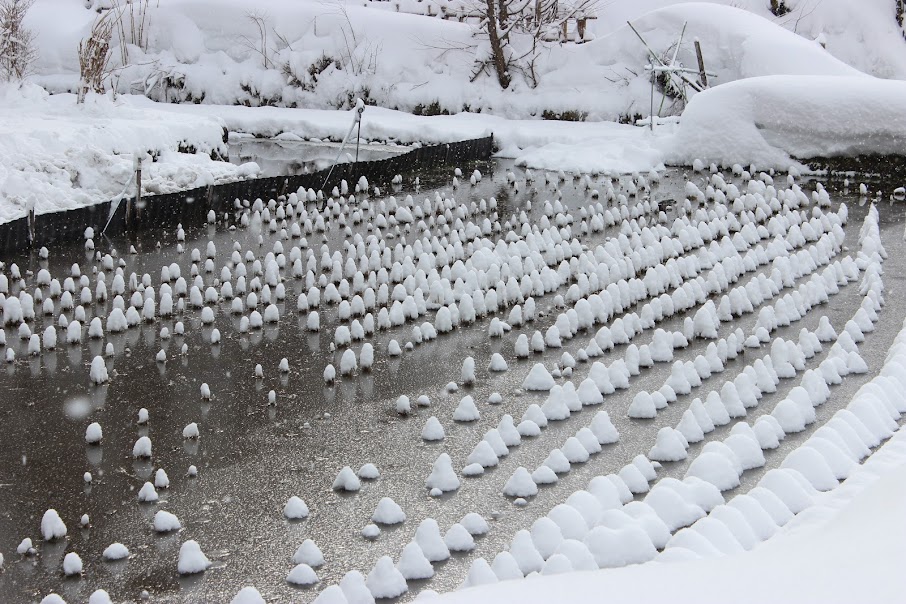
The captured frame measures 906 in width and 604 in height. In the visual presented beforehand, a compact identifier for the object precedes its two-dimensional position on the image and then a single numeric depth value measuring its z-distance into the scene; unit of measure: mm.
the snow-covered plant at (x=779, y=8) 29812
